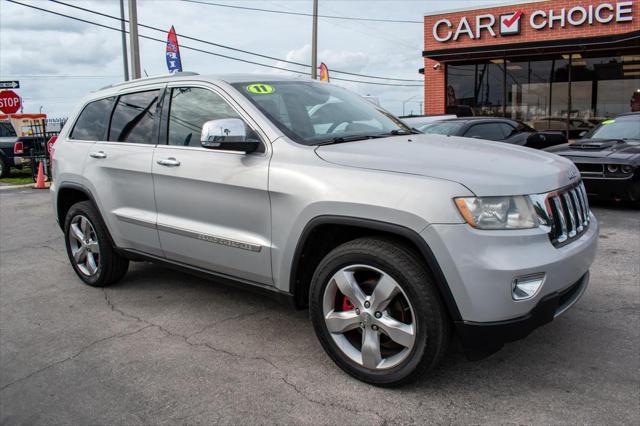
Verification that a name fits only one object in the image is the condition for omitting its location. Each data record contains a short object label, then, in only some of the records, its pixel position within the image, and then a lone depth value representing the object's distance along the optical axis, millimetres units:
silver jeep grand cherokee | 2748
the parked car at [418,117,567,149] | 9235
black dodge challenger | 7613
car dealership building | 15906
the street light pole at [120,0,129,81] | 22995
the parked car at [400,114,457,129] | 9797
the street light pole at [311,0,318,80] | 22812
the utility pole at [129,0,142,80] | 15531
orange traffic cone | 14453
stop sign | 18259
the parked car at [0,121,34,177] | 17250
